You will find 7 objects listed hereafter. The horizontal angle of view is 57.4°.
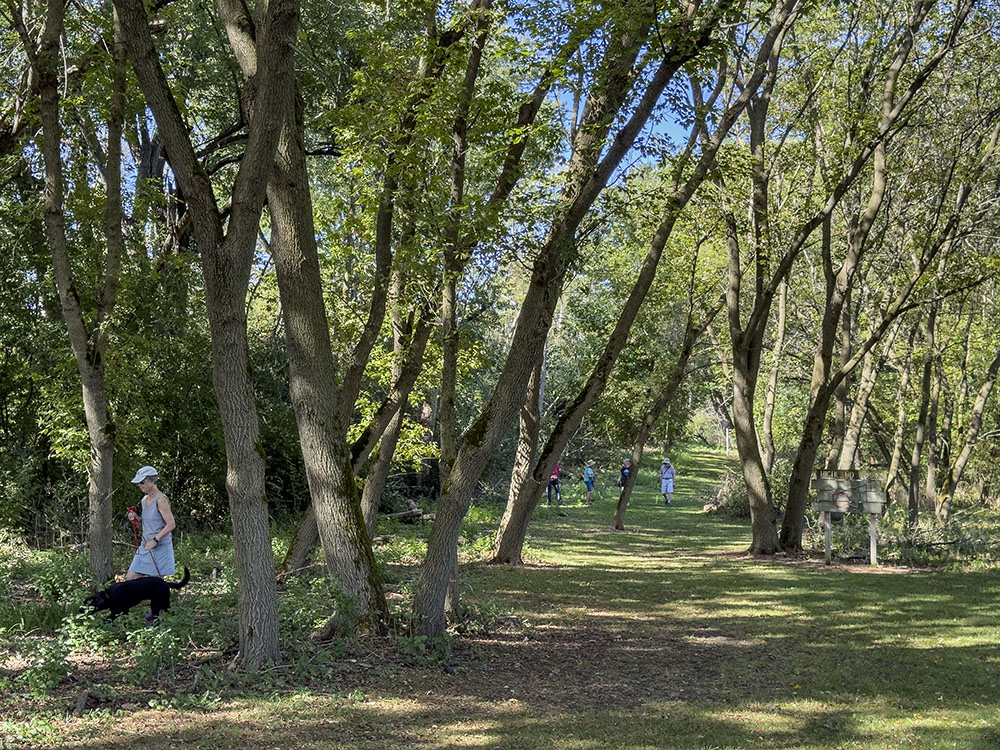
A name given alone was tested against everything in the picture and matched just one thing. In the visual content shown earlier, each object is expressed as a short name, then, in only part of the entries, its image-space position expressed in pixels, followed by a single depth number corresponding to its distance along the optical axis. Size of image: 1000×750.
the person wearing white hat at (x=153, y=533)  8.53
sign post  14.64
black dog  8.11
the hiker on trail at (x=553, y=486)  29.52
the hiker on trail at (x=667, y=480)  33.47
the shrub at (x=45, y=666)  6.30
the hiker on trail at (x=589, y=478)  31.77
